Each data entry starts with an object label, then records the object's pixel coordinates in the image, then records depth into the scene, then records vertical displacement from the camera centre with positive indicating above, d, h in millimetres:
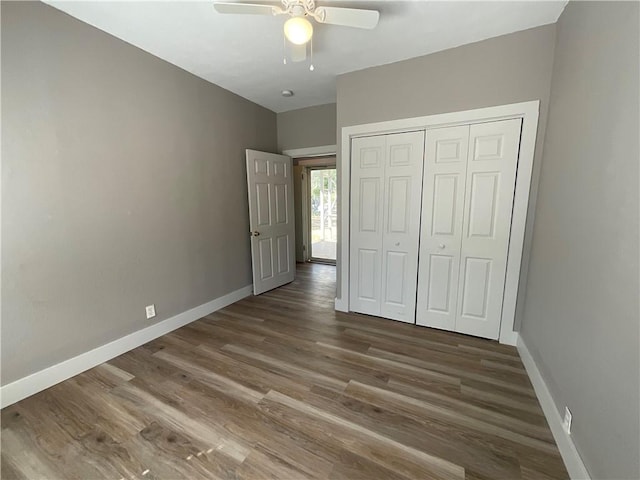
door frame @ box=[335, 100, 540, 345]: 2131 +426
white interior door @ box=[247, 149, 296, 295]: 3520 -275
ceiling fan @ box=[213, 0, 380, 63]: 1552 +1106
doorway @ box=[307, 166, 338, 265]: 5909 -337
